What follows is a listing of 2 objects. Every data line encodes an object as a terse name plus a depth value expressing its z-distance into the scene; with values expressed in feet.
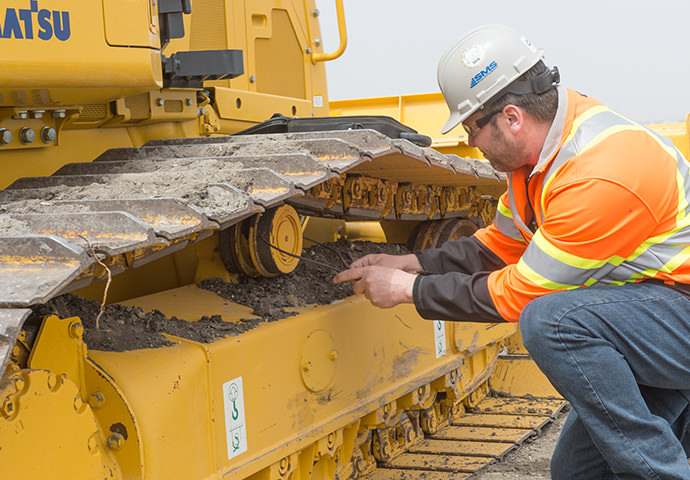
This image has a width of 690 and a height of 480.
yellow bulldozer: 7.18
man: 8.46
